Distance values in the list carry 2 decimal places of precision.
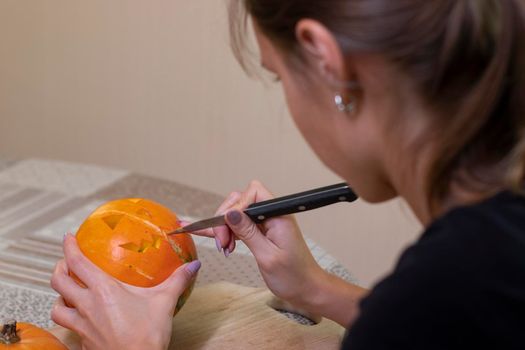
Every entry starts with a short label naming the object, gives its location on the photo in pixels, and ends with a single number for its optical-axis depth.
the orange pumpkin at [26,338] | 0.93
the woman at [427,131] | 0.71
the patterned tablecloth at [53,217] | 1.12
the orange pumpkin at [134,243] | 0.99
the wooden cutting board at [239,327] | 1.03
